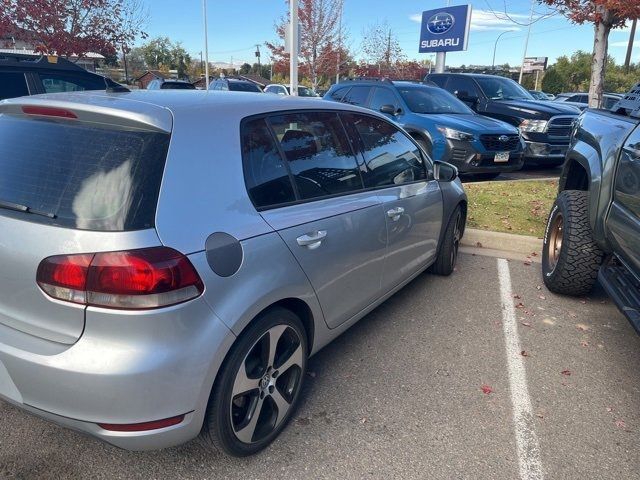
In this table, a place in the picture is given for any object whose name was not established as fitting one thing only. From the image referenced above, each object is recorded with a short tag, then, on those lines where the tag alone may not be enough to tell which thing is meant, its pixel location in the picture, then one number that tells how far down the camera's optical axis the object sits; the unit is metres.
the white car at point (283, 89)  21.38
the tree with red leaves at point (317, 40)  25.22
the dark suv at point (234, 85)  17.96
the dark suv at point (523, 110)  9.30
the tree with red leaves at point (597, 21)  7.53
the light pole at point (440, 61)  17.70
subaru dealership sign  17.17
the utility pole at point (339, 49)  27.41
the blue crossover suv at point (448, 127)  7.93
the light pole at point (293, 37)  10.14
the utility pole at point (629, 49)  39.69
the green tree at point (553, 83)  40.38
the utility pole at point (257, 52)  42.83
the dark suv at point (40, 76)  5.51
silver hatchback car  1.84
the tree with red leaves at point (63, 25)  13.29
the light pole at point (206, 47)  40.22
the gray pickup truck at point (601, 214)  3.08
